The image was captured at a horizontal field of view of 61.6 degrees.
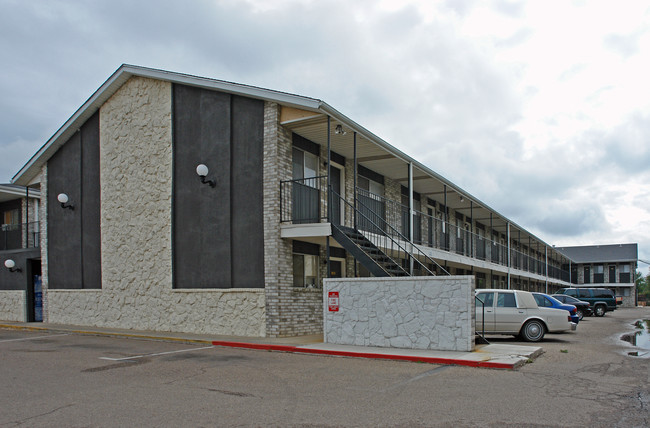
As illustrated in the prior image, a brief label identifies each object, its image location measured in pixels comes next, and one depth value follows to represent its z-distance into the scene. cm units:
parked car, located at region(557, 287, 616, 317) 3008
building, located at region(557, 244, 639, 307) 6116
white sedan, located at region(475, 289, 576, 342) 1434
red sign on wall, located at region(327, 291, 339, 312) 1285
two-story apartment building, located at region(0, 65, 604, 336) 1456
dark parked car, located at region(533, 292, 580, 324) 1785
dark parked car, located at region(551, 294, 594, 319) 2455
